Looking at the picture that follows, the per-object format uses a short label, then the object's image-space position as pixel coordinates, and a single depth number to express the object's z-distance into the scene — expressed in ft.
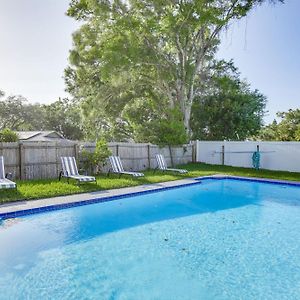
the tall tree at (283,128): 78.79
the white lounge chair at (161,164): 47.50
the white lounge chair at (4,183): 25.35
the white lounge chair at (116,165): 40.40
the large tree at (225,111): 76.37
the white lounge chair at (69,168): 33.94
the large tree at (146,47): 59.00
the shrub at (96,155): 40.40
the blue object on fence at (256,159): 53.88
